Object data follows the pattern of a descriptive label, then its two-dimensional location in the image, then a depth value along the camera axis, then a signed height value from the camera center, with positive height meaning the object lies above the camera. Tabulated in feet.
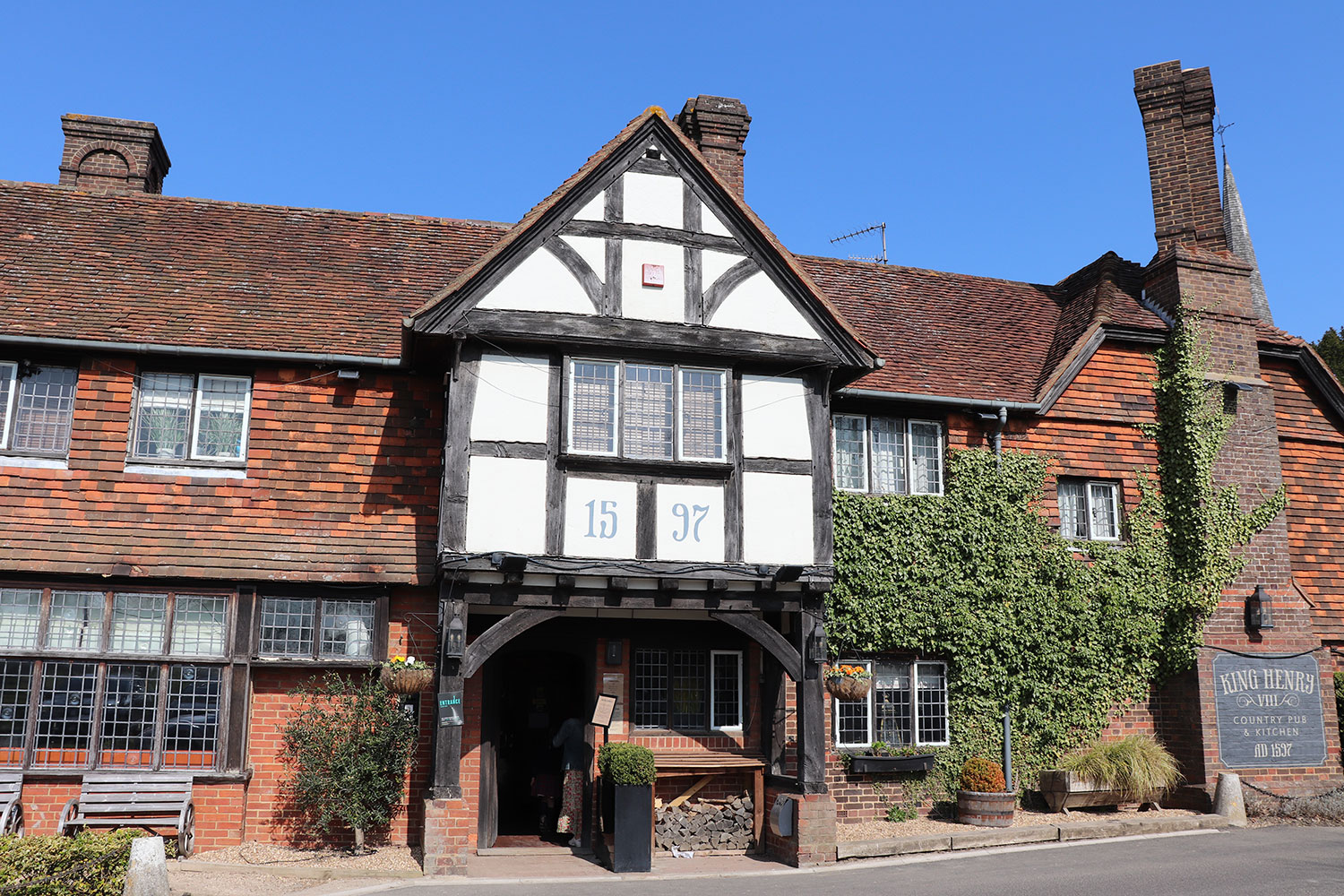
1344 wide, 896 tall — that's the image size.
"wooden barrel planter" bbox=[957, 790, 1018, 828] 42.86 -5.55
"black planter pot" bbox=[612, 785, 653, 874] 37.04 -5.68
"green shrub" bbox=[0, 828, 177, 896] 26.45 -5.17
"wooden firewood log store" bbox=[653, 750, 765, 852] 40.68 -3.84
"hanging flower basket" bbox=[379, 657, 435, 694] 37.83 -0.50
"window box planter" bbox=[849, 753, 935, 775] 43.80 -3.90
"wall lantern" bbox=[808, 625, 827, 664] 40.11 +0.75
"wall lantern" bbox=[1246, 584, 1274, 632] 48.42 +2.61
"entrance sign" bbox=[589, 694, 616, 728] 40.52 -1.75
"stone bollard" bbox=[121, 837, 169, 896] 27.84 -5.42
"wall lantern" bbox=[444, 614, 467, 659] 36.68 +0.69
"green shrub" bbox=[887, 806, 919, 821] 44.22 -5.95
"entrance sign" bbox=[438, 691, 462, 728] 36.45 -1.59
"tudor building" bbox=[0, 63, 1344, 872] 38.22 +6.12
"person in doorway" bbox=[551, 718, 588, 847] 41.60 -4.32
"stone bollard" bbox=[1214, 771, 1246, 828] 44.50 -5.30
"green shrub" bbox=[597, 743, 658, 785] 37.06 -3.47
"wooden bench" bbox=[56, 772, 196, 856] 36.32 -4.93
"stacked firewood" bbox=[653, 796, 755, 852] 40.57 -6.05
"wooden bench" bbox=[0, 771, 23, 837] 35.83 -4.87
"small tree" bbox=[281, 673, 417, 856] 37.83 -3.28
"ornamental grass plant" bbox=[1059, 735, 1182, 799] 44.70 -4.06
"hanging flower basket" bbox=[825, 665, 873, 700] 41.81 -0.61
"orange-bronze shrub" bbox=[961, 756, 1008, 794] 43.19 -4.31
